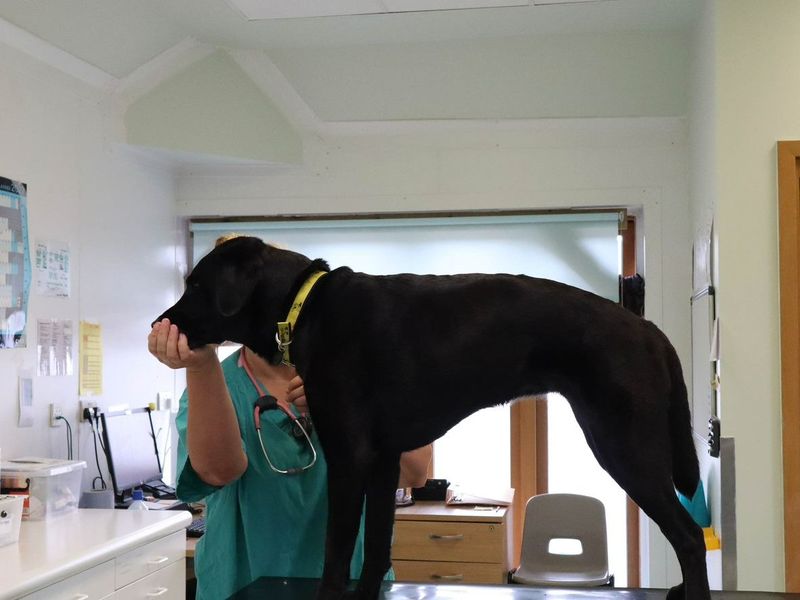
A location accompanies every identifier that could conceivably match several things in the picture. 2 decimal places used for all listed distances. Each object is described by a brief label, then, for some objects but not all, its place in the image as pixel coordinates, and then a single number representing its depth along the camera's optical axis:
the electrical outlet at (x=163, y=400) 3.69
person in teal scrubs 1.59
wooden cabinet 3.38
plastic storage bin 2.52
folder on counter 3.55
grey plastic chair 3.34
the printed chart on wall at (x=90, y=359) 3.12
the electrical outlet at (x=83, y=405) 3.10
